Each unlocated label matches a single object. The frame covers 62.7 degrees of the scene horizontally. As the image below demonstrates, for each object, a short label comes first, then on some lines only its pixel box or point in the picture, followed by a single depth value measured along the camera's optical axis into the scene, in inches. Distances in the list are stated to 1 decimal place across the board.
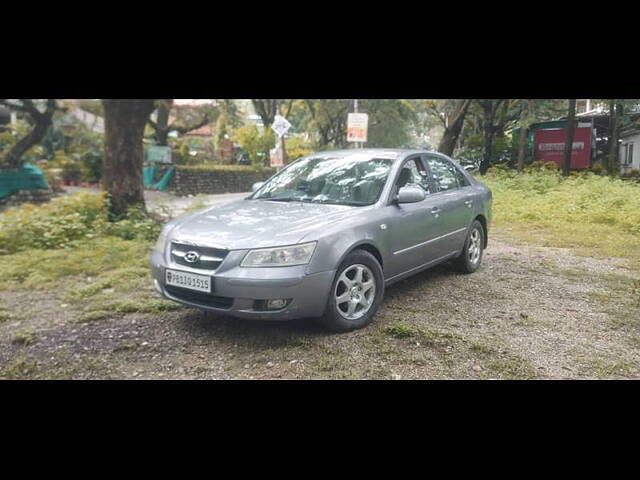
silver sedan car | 156.3
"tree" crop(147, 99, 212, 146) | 993.4
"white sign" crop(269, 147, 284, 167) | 461.1
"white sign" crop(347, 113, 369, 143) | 472.9
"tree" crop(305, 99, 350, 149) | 1241.4
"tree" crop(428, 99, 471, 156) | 647.8
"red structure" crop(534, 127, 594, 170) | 652.1
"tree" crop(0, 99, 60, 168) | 660.7
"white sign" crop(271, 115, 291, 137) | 440.8
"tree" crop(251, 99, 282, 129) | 1209.3
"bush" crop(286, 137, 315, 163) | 1069.0
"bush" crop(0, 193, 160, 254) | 306.9
